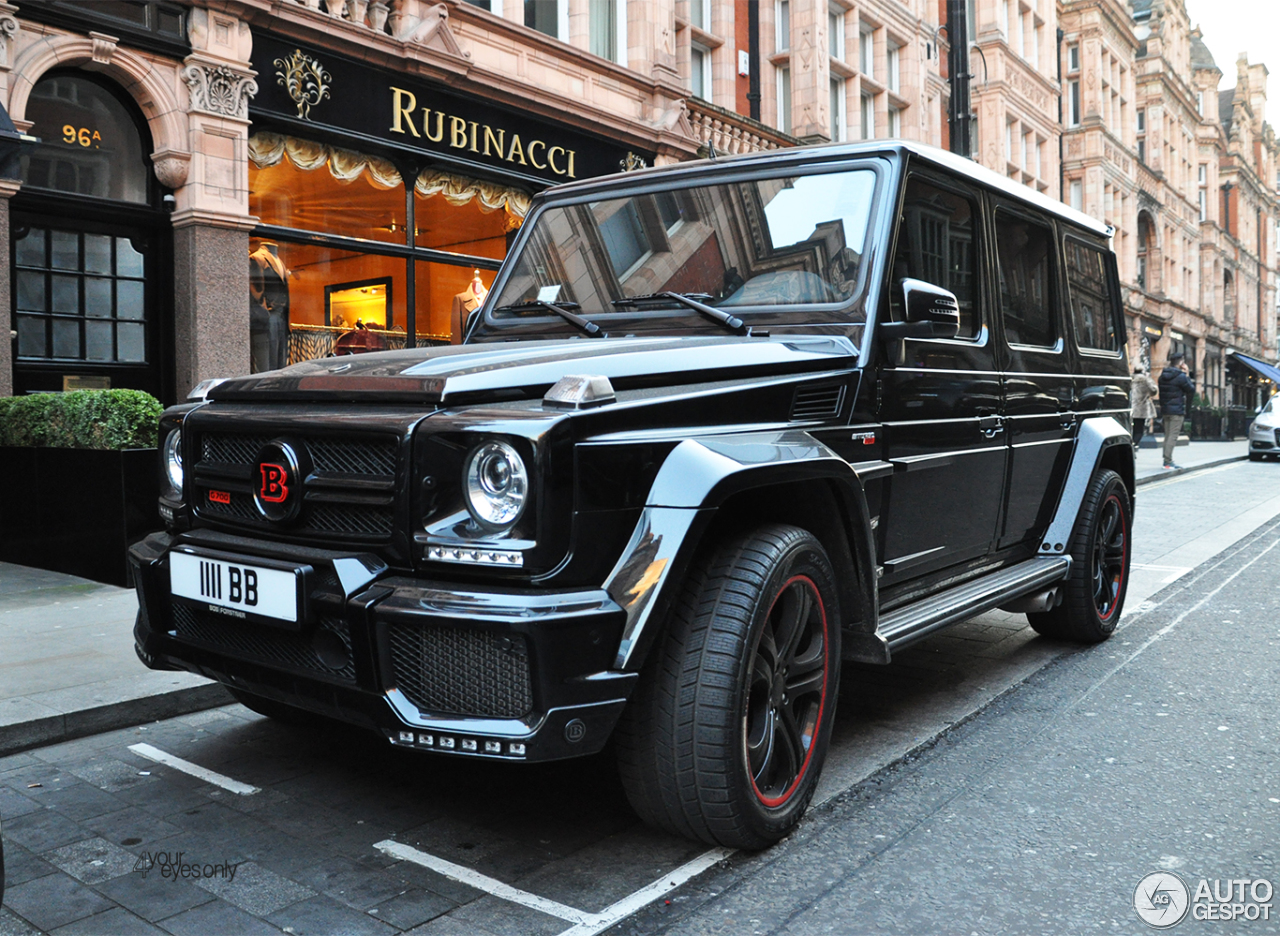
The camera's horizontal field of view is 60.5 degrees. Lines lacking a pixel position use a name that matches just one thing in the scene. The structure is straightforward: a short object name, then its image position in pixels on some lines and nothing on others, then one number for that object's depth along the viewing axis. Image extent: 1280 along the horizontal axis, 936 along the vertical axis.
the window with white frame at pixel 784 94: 18.61
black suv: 2.55
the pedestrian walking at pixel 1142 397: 19.86
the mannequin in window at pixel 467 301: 11.60
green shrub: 6.95
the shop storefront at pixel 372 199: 9.91
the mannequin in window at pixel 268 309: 9.73
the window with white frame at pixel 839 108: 20.19
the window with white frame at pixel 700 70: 16.88
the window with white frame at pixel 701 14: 16.64
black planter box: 6.81
